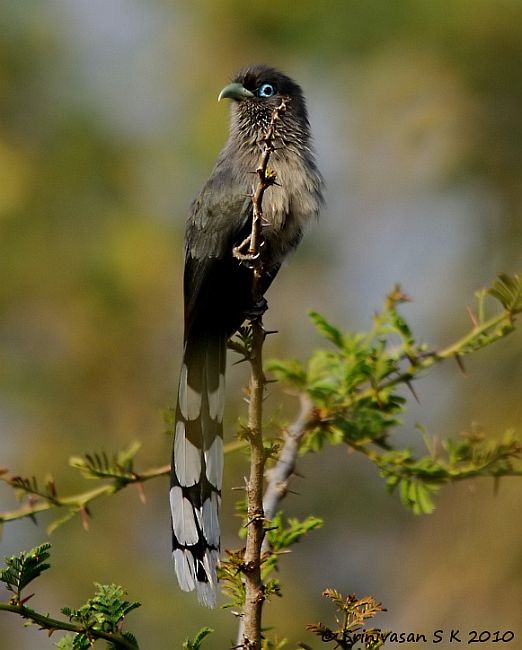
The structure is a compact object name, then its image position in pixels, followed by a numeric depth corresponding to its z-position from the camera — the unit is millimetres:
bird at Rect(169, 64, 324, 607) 7684
